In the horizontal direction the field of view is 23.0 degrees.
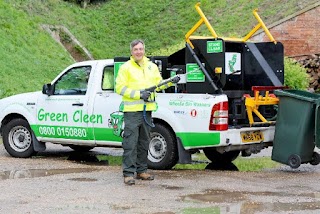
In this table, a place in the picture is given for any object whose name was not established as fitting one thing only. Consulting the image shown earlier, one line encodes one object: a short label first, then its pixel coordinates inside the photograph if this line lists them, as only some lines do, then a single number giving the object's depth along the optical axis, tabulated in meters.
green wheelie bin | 11.48
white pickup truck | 11.68
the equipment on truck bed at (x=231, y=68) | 11.97
